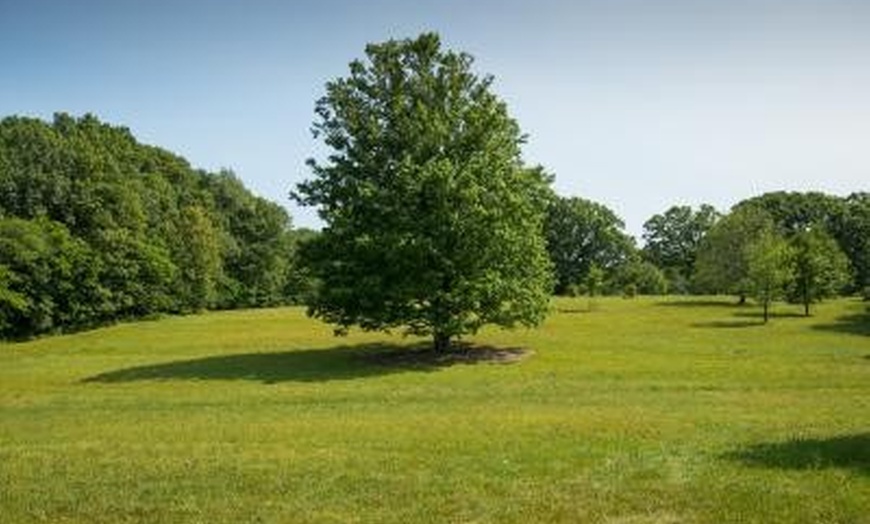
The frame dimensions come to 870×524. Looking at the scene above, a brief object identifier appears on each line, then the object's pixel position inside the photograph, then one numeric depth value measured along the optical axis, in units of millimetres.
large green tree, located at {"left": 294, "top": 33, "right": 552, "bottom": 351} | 49469
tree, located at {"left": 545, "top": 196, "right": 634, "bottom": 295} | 147500
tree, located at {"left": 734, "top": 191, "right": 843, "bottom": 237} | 142875
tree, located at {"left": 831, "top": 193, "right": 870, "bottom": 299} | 125375
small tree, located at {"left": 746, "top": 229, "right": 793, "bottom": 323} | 75875
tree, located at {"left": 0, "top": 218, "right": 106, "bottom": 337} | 77562
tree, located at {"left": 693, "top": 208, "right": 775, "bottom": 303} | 99688
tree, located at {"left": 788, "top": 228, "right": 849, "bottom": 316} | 81312
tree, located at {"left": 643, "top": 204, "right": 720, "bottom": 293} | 165125
